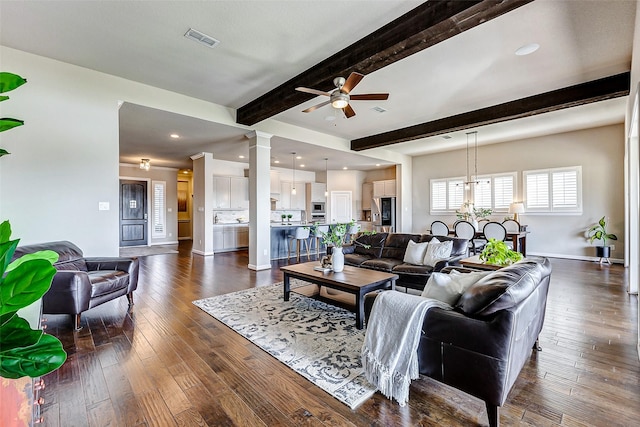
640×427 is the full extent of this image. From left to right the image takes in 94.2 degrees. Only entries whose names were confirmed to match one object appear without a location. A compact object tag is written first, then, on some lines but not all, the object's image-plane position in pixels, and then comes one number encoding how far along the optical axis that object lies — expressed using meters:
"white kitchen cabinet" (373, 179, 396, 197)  10.17
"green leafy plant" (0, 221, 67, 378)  0.61
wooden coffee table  3.07
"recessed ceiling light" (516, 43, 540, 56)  3.36
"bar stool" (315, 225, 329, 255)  8.12
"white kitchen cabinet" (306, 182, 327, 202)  11.10
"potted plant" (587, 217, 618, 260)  6.41
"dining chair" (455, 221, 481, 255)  6.73
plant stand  6.39
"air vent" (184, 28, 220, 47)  3.13
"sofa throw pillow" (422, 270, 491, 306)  2.01
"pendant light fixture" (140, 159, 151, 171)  8.49
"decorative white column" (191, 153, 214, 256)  8.09
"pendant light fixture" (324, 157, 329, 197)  10.97
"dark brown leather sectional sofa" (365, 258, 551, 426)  1.61
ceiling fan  3.38
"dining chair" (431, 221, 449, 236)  7.66
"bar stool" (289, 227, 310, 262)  7.23
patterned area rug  2.14
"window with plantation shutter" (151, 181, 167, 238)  10.12
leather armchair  2.91
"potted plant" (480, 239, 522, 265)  3.28
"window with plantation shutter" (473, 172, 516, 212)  8.15
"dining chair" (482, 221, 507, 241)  6.35
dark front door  9.62
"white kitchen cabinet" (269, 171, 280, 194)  10.09
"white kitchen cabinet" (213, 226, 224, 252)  8.57
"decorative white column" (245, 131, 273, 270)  6.03
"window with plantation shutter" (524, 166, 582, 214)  7.11
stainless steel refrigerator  10.08
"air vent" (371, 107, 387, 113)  5.45
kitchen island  7.50
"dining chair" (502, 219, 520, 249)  6.76
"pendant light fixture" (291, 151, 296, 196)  8.78
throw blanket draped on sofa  1.87
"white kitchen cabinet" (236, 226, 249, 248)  9.12
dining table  6.43
